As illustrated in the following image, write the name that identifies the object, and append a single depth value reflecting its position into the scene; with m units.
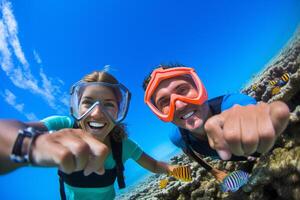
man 0.70
